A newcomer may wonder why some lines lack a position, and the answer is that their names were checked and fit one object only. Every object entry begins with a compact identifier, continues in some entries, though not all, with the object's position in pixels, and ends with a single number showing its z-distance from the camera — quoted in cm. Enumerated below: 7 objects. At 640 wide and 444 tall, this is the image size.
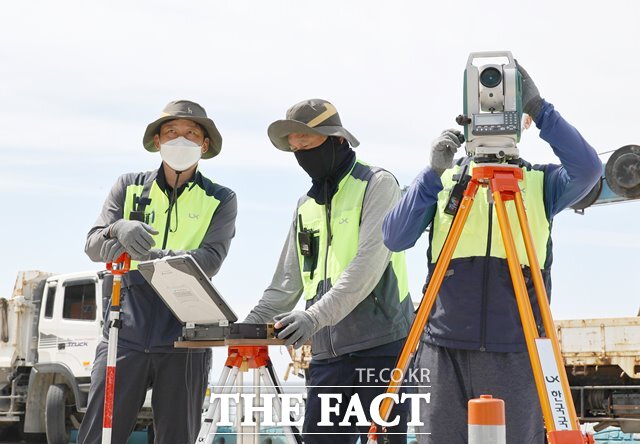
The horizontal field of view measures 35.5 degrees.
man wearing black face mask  430
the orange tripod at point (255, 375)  400
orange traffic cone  312
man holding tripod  356
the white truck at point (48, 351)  1441
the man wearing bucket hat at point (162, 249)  468
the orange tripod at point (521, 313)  307
